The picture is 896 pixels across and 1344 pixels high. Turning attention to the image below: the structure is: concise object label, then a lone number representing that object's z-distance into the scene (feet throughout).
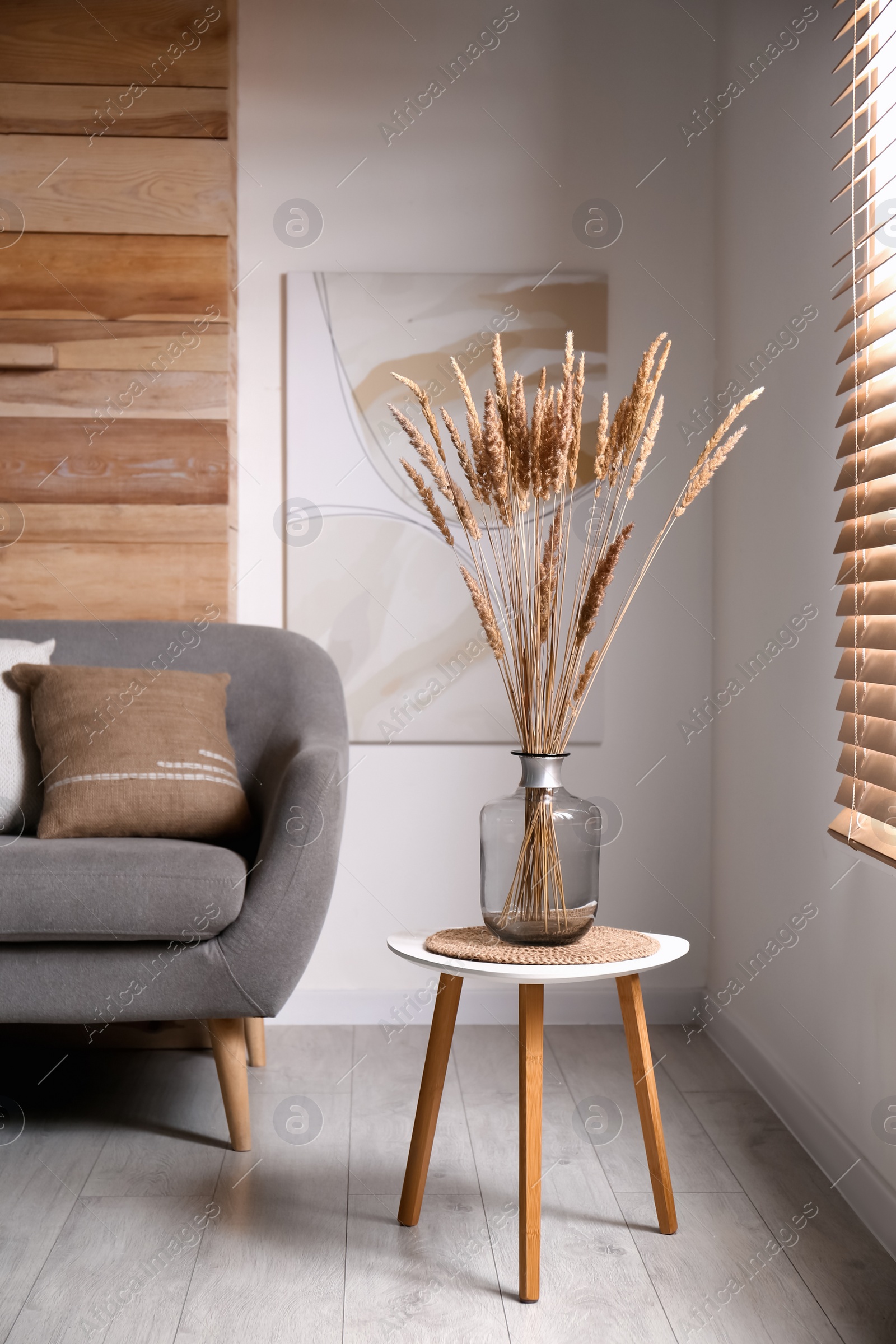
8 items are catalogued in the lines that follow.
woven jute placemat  4.72
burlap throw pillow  6.65
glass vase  4.88
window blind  5.45
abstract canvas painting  8.73
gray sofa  5.75
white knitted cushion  6.98
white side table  4.65
